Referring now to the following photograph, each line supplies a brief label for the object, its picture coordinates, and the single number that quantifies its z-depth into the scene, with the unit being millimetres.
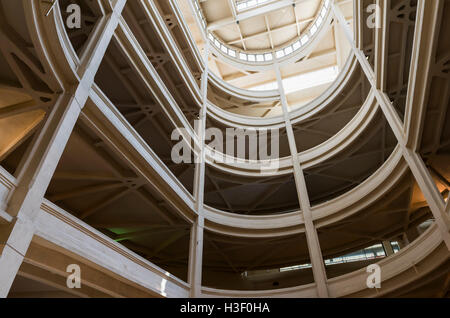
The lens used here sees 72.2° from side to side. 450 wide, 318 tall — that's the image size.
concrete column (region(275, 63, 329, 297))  12133
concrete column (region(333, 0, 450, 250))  7793
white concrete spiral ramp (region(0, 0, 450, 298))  7449
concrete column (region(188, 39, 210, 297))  11312
